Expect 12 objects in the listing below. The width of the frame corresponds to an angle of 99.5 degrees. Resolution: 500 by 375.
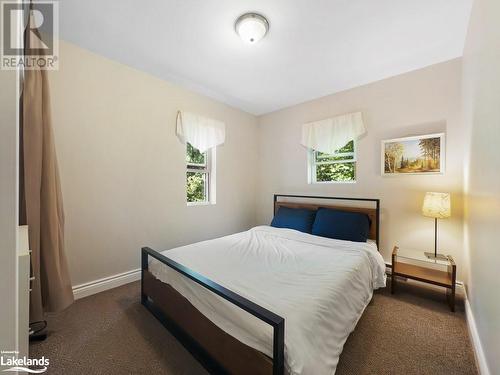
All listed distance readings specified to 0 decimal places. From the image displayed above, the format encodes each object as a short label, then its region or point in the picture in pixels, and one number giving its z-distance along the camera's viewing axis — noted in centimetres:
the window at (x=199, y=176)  313
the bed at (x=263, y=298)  105
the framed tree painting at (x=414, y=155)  234
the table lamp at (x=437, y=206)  210
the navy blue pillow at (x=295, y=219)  288
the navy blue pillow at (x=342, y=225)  247
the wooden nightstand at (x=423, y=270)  200
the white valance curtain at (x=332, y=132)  286
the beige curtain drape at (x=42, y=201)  162
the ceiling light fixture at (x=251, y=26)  173
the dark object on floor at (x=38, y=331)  158
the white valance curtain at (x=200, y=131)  291
